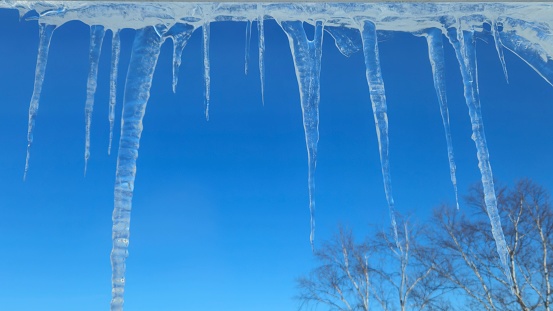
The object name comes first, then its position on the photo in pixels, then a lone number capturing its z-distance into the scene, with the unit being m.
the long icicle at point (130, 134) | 2.56
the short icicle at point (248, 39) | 2.66
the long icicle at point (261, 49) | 2.65
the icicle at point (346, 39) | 2.72
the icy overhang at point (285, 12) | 2.47
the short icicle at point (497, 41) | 2.67
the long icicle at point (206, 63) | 2.65
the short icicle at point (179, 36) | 2.68
